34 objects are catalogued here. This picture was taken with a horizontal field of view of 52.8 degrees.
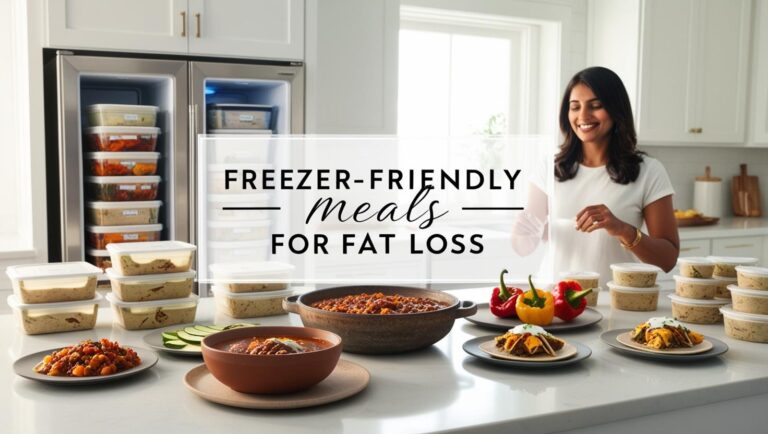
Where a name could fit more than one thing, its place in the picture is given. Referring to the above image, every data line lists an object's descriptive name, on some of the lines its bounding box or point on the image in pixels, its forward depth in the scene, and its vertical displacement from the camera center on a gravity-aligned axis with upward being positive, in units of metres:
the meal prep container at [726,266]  2.07 -0.24
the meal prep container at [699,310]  2.05 -0.36
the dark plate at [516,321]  1.91 -0.38
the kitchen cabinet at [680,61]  4.64 +0.70
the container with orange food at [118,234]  3.23 -0.28
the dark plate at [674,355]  1.62 -0.38
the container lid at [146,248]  1.91 -0.20
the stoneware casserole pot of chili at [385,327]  1.62 -0.33
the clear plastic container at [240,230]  3.43 -0.28
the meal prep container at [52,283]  1.78 -0.27
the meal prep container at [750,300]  1.84 -0.30
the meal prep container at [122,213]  3.23 -0.19
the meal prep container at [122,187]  3.23 -0.08
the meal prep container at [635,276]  2.23 -0.29
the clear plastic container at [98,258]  3.23 -0.38
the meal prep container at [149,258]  1.90 -0.23
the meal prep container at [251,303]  2.03 -0.36
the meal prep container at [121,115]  3.25 +0.22
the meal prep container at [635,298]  2.22 -0.36
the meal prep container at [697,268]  2.05 -0.25
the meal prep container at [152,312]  1.88 -0.36
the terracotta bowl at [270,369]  1.31 -0.34
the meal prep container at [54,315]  1.81 -0.35
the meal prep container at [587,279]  2.23 -0.31
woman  2.82 -0.04
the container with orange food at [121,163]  3.23 +0.02
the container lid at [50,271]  1.78 -0.25
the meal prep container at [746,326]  1.84 -0.36
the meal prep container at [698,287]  2.06 -0.30
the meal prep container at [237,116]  3.47 +0.24
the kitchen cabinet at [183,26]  3.09 +0.60
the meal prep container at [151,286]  1.88 -0.29
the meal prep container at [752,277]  1.83 -0.24
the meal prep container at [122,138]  3.24 +0.12
